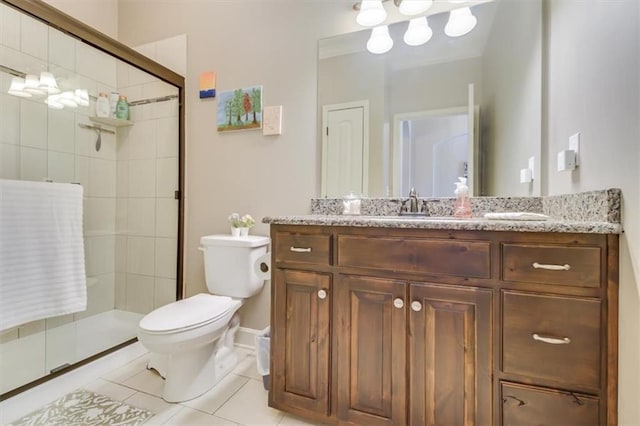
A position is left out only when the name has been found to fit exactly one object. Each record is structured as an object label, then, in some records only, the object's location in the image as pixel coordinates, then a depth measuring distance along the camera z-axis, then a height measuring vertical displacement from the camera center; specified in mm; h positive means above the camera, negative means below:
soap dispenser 1376 +51
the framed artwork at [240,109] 1870 +687
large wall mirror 1396 +572
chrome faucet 1519 +39
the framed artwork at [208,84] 1997 +893
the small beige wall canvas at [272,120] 1809 +588
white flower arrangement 1764 -56
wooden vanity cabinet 835 -367
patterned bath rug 1224 -905
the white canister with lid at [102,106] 2014 +746
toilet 1287 -517
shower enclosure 1563 +327
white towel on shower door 1409 -220
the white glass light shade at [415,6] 1480 +1079
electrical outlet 1018 +258
